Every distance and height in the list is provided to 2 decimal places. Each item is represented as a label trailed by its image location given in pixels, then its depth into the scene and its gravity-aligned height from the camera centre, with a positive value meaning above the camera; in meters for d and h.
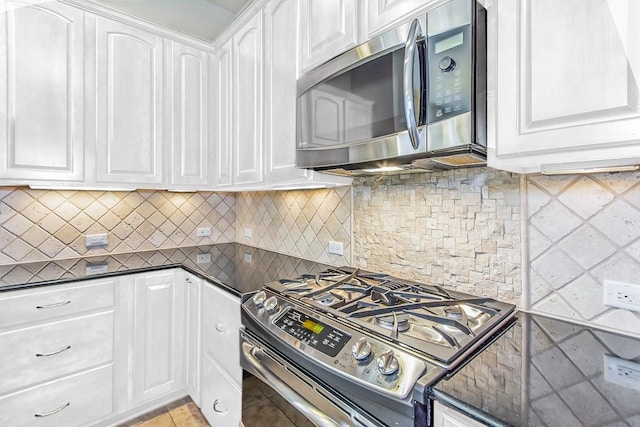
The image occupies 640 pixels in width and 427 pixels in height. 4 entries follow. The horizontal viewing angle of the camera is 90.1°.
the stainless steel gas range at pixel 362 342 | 0.76 -0.36
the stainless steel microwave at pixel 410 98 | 0.88 +0.36
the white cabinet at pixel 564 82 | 0.66 +0.30
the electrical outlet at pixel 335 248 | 1.75 -0.20
